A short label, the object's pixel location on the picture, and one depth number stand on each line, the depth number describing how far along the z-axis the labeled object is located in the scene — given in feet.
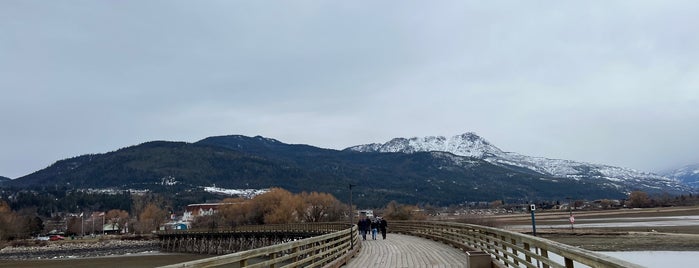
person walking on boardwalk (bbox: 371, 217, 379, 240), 106.83
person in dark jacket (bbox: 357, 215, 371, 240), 108.37
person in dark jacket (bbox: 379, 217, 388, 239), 107.50
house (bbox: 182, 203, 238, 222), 559.38
